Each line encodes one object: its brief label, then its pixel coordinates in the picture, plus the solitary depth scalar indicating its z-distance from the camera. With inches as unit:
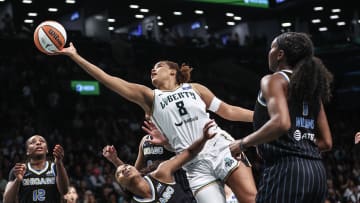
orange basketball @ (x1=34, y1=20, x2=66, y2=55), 223.0
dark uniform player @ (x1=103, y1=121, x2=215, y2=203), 182.4
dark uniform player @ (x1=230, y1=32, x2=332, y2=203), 140.0
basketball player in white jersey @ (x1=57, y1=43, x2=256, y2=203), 203.0
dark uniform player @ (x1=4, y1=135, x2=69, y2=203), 270.8
